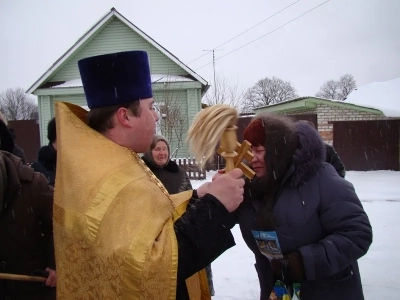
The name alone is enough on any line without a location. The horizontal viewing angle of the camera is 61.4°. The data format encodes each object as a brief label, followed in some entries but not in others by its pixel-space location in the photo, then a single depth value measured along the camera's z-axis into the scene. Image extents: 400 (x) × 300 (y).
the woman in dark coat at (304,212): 1.87
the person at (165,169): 4.04
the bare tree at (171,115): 14.17
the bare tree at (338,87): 56.00
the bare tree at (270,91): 50.06
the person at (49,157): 3.93
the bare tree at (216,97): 20.26
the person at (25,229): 1.89
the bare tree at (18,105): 58.45
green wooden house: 14.37
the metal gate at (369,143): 14.10
